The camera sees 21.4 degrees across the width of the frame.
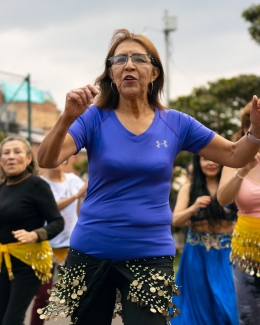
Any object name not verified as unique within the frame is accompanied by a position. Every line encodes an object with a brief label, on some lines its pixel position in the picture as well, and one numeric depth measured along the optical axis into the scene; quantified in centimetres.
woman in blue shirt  356
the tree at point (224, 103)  2264
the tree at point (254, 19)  1905
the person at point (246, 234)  500
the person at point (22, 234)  561
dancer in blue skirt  658
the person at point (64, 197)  777
